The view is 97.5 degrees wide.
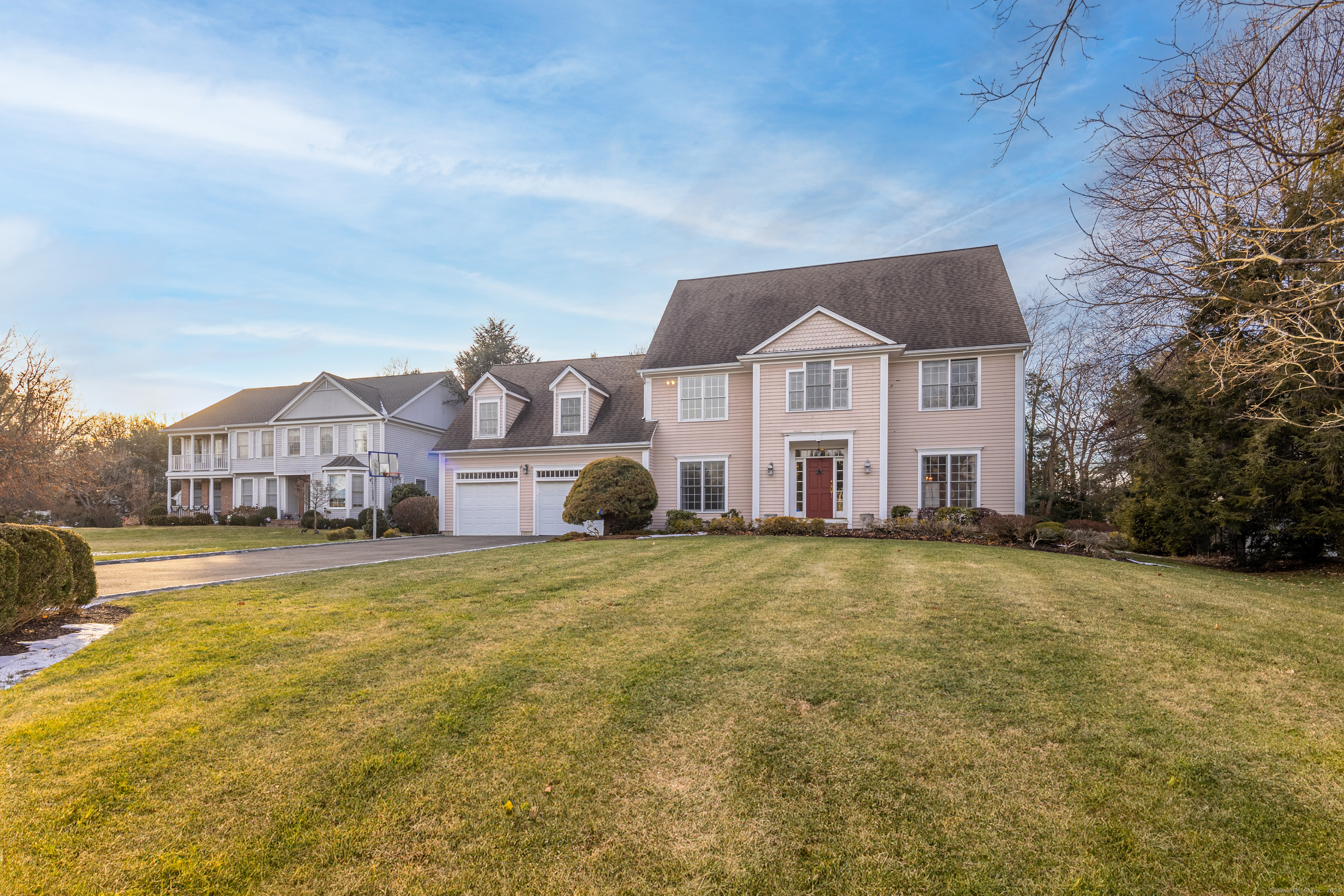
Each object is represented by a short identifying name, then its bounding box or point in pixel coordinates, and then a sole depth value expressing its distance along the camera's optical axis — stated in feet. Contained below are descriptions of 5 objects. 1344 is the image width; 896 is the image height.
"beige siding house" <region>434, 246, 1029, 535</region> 57.98
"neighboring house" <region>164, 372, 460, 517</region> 94.15
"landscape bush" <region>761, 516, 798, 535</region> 53.98
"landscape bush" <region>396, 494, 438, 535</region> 78.12
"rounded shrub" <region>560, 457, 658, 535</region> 57.00
